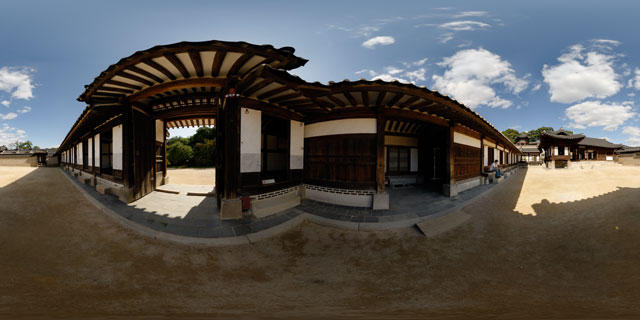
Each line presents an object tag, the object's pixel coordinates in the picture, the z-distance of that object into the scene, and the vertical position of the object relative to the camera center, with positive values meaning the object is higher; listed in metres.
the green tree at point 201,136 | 34.81 +3.24
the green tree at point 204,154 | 31.06 +0.29
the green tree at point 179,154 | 30.98 +0.28
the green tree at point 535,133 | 56.71 +6.31
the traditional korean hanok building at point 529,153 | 37.97 +0.65
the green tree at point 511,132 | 52.25 +6.10
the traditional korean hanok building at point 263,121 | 5.29 +1.32
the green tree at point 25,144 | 70.49 +3.64
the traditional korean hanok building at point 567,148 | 22.92 +0.99
